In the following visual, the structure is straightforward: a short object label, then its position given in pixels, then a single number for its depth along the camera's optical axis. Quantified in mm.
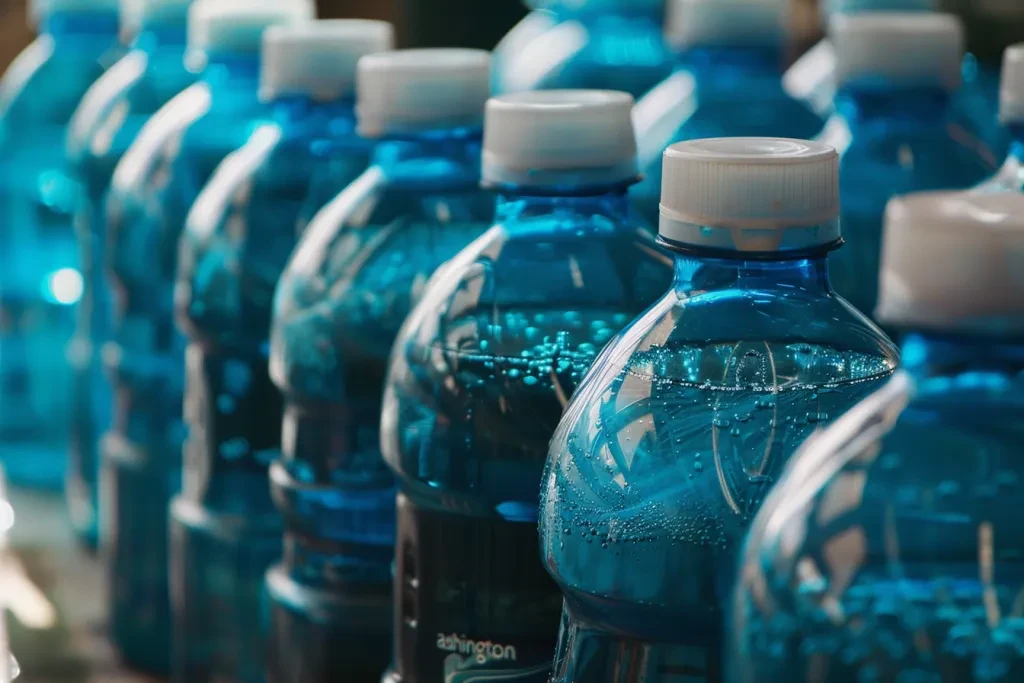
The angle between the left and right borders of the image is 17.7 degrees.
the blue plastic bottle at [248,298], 737
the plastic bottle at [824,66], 797
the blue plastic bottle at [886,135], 662
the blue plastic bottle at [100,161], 939
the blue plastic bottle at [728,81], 727
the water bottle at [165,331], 763
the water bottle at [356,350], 667
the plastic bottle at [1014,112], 598
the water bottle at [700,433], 529
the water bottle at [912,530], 460
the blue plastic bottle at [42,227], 1087
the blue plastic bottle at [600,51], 814
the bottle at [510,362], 584
